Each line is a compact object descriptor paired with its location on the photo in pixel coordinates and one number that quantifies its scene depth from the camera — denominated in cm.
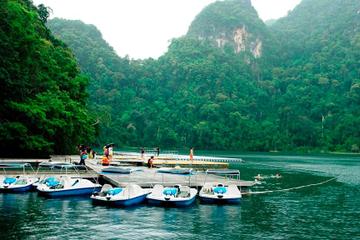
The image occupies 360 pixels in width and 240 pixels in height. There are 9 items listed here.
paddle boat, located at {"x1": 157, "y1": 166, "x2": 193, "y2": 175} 3766
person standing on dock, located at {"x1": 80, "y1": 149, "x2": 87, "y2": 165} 4022
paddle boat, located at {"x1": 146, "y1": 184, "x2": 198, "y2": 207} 2864
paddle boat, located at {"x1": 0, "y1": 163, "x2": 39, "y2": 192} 3219
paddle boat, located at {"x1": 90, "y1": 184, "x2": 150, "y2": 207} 2819
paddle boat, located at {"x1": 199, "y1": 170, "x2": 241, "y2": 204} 3022
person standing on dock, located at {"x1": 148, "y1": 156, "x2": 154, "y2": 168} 4747
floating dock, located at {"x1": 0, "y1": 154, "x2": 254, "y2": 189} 3403
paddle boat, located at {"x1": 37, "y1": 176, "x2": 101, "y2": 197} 3112
